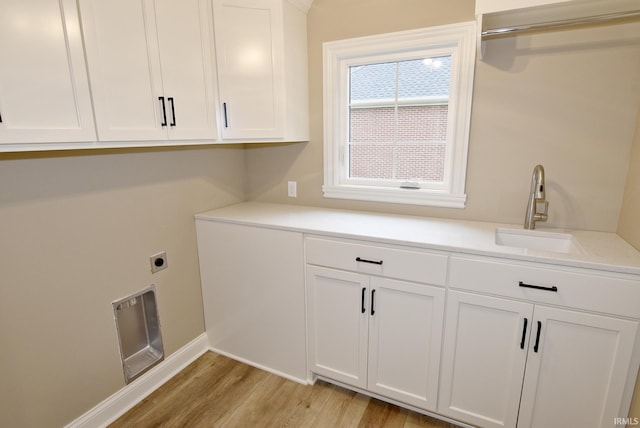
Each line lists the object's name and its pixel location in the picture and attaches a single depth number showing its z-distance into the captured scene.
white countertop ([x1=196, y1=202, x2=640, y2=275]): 1.36
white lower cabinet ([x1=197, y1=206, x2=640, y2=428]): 1.37
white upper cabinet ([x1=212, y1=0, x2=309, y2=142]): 1.83
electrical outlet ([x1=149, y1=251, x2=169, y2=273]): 1.98
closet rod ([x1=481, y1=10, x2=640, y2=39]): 1.38
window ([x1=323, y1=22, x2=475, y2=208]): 1.89
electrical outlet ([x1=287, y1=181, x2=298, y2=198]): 2.46
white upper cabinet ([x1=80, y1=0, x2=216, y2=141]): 1.36
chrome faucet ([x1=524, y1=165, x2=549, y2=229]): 1.65
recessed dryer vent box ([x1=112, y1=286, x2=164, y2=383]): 1.89
